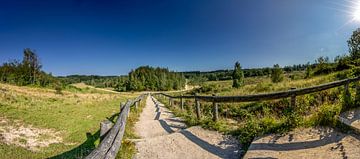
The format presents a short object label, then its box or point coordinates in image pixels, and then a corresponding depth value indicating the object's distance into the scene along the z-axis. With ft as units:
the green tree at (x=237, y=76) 233.37
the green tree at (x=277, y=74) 181.10
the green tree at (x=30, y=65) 220.64
